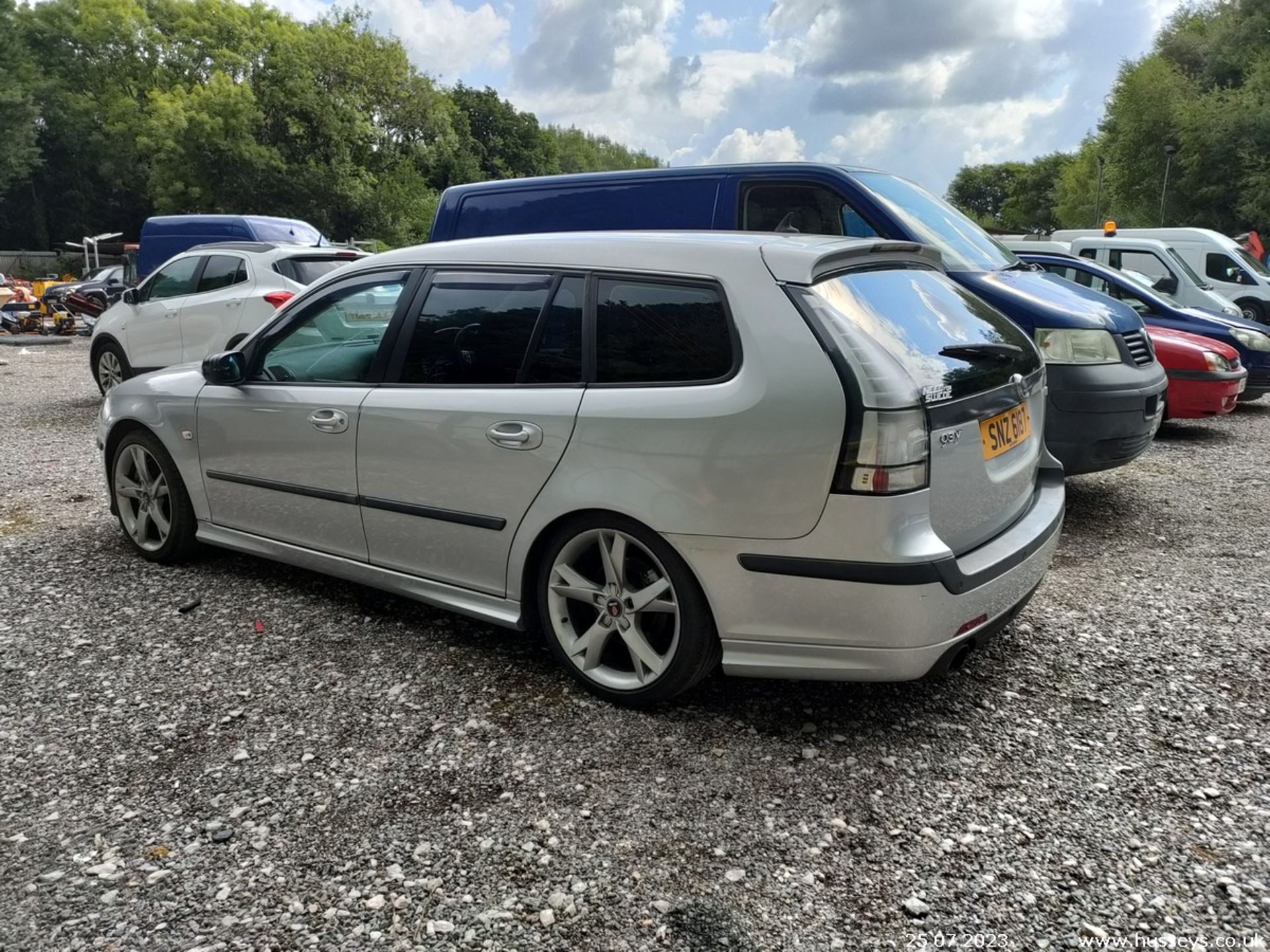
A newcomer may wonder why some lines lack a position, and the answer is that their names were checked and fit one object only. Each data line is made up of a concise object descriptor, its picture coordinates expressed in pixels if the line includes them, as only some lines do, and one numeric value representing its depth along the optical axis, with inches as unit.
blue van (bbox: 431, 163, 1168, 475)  210.7
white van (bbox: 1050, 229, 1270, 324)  554.3
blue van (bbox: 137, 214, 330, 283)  639.8
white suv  378.3
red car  321.1
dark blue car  380.8
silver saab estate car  111.7
